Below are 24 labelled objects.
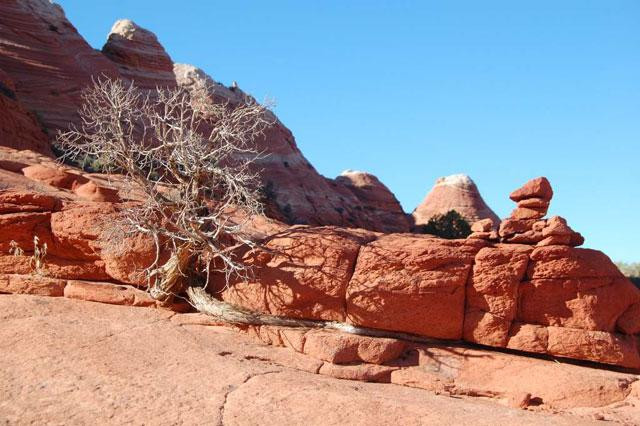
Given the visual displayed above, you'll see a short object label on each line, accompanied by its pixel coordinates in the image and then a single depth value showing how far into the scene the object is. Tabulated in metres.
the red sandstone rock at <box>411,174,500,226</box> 40.22
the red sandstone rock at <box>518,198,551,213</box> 10.95
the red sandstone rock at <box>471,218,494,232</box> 10.90
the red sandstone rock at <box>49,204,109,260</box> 10.93
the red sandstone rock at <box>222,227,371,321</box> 10.33
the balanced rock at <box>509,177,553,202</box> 10.87
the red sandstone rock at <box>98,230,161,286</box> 10.81
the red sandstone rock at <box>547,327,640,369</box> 9.74
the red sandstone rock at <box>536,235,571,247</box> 10.36
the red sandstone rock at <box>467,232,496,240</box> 10.80
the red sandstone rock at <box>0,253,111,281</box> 10.88
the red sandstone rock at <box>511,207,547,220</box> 10.98
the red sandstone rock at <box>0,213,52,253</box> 10.88
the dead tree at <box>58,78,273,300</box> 10.55
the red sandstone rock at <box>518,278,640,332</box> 9.98
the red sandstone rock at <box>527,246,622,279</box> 10.16
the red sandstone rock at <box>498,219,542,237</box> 10.88
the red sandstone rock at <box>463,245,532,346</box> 10.03
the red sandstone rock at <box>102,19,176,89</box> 30.06
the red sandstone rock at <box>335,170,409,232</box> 35.91
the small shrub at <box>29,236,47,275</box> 10.86
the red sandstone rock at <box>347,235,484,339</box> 10.09
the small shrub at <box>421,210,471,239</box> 31.64
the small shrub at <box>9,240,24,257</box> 10.91
